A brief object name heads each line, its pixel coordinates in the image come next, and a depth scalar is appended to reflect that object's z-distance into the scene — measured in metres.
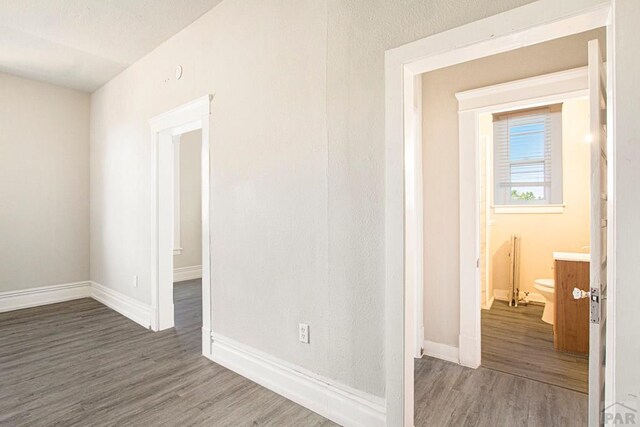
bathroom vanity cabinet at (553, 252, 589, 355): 2.80
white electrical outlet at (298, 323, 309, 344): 2.13
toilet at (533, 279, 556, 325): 3.60
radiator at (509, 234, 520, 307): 4.41
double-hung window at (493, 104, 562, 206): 4.30
